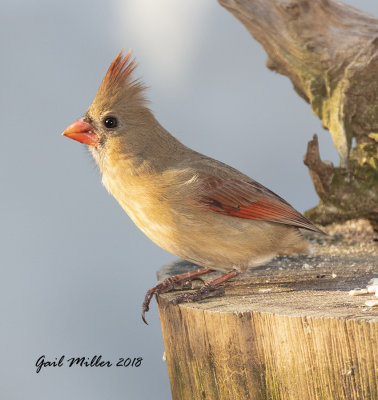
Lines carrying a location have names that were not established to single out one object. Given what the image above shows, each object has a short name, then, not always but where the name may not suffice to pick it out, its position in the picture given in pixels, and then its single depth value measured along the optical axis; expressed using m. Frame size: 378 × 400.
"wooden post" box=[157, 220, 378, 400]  4.44
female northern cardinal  5.70
